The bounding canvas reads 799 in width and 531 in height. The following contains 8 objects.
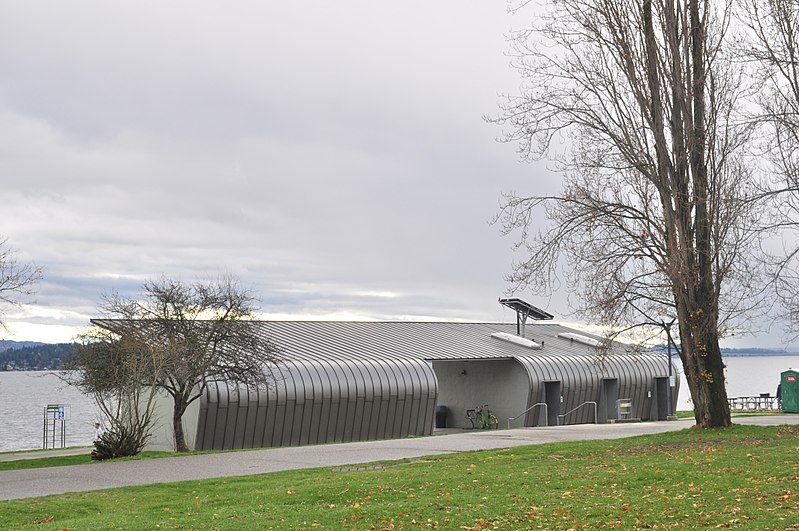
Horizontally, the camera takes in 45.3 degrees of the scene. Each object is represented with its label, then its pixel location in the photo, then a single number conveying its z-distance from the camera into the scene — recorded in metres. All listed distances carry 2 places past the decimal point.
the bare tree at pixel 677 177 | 23.92
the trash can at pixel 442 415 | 48.56
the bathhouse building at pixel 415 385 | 34.16
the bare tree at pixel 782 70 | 21.83
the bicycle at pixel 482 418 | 43.72
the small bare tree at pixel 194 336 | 29.23
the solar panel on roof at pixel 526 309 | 50.78
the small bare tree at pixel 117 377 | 25.77
